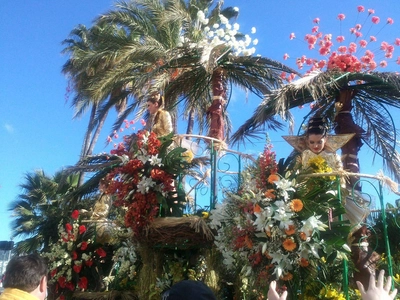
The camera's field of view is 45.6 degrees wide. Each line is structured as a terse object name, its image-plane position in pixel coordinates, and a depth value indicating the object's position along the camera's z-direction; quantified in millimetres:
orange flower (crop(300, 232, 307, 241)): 3988
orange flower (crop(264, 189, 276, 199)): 4133
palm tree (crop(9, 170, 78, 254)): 11289
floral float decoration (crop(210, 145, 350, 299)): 4004
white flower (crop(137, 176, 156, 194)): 5684
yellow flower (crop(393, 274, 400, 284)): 5406
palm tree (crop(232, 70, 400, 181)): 6144
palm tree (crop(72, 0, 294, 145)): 7879
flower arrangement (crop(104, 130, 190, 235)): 5621
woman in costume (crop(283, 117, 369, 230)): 4734
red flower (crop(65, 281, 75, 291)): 7000
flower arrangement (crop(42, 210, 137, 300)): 7016
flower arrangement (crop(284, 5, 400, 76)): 7238
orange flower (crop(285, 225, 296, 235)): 3990
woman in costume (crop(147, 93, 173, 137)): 6988
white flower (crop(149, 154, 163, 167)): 5738
